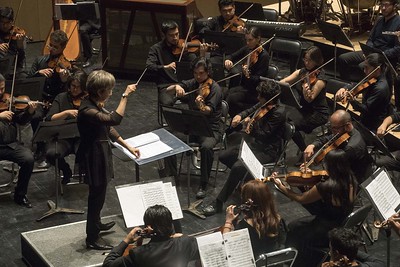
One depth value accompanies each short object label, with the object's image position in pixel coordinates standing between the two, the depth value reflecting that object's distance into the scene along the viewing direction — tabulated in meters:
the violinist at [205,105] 16.39
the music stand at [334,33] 19.11
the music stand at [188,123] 15.27
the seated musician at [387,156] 15.72
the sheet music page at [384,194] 12.30
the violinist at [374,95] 16.81
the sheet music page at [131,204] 12.62
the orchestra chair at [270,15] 22.84
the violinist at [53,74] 17.59
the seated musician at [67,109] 15.91
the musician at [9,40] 19.80
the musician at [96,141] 12.88
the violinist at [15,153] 15.71
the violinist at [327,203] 12.82
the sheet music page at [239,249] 11.30
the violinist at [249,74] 18.53
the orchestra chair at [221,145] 16.88
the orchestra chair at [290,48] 19.94
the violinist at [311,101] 17.34
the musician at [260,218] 12.37
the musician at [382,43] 19.28
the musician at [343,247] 10.98
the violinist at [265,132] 15.90
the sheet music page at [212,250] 11.09
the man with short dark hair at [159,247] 11.25
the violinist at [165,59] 18.77
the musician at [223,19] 20.52
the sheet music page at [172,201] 12.91
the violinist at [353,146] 14.67
